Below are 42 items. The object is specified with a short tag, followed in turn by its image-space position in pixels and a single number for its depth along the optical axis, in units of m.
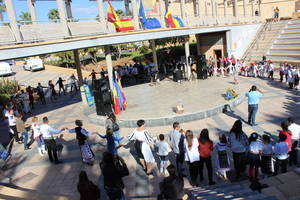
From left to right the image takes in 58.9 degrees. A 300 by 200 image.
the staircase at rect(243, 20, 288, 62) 23.15
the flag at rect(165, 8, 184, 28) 15.73
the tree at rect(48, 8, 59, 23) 50.06
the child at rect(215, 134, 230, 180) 6.08
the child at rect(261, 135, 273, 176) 5.89
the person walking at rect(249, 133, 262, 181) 5.82
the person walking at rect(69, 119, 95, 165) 7.30
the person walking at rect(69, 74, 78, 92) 20.80
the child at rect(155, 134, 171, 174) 6.50
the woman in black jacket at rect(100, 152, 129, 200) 4.75
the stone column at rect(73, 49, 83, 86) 14.79
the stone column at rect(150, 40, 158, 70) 18.62
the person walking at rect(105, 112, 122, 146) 7.82
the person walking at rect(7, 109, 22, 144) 10.20
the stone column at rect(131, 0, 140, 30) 13.84
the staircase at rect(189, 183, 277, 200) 4.09
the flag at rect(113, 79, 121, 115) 12.23
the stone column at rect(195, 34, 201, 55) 25.16
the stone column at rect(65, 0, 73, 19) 13.05
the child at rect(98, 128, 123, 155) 7.06
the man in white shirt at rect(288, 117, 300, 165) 6.62
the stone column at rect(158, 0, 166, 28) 15.53
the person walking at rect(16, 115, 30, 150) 9.97
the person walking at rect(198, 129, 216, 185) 5.91
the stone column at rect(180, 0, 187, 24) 17.16
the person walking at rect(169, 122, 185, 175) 6.41
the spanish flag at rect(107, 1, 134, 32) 12.36
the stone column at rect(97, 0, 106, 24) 12.30
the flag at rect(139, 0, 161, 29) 14.46
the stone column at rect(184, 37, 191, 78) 17.83
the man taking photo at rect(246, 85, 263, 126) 9.17
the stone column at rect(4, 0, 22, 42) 9.43
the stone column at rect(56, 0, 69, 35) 11.03
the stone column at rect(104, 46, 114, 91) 12.80
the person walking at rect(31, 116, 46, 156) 8.70
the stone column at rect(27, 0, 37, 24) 10.83
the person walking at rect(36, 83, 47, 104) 17.57
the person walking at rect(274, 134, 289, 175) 5.94
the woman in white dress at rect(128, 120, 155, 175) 6.72
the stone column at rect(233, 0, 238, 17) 24.06
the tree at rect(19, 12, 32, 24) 67.73
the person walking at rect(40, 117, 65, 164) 7.82
